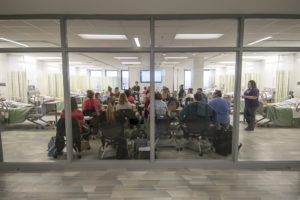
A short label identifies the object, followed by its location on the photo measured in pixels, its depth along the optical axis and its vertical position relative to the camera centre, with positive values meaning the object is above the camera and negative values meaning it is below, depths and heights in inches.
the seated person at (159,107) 162.4 -18.5
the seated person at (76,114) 139.6 -21.1
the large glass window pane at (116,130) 138.5 -37.5
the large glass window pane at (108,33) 160.2 +52.7
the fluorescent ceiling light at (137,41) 217.0 +53.2
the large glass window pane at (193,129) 148.3 -35.7
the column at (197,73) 382.8 +24.7
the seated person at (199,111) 147.0 -19.9
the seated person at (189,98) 240.7 -16.1
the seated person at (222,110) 158.9 -20.5
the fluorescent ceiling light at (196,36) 210.4 +55.3
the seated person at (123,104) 178.9 -17.5
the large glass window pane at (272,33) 160.1 +54.2
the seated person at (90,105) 187.3 -19.2
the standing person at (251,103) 214.2 -20.4
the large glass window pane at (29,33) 155.4 +51.6
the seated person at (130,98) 239.3 -16.5
